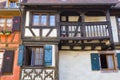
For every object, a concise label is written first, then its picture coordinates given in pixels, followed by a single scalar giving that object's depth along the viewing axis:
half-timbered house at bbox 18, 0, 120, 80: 5.92
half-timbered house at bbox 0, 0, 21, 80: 5.86
